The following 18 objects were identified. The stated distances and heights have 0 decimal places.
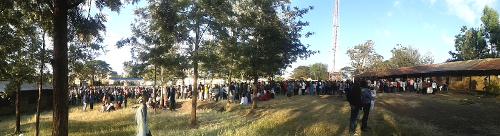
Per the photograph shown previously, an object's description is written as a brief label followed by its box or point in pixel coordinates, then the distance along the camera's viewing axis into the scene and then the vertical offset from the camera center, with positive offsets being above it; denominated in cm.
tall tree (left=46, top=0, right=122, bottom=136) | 1244 +27
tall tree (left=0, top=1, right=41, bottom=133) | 1448 +113
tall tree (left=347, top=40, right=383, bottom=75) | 8762 +304
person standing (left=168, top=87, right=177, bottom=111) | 3303 -190
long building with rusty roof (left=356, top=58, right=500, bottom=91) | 3375 +0
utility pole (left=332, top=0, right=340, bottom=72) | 7350 +608
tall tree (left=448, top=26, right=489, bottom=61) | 6894 +423
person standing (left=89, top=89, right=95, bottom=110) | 3749 -205
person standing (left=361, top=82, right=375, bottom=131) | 1375 -78
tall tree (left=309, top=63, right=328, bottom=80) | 12544 +81
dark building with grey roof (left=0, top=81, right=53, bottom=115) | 3519 -212
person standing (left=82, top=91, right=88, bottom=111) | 3547 -211
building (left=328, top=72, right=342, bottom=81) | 7618 -28
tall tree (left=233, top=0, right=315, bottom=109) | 2717 +228
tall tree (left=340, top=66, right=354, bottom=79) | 10233 +37
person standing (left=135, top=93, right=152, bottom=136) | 1131 -109
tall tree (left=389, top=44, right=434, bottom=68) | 8844 +283
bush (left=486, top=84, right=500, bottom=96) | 3225 -110
